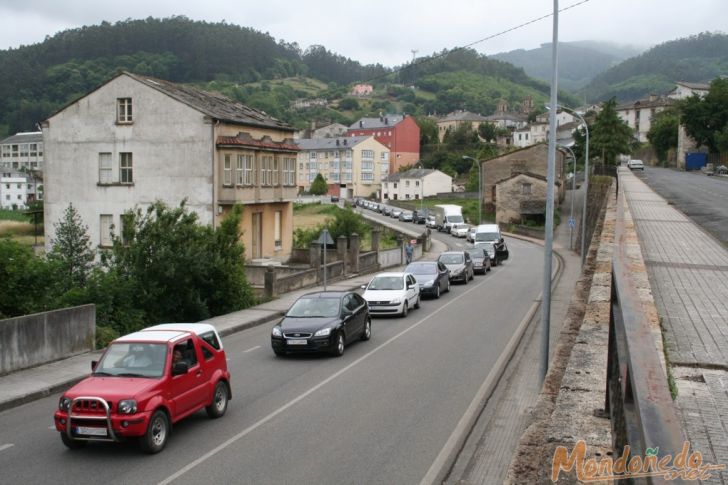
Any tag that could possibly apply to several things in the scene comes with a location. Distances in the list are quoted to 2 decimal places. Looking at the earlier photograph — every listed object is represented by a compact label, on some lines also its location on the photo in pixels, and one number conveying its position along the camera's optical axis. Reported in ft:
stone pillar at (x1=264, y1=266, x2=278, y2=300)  92.43
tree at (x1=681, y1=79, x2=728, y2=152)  270.26
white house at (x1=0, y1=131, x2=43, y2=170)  533.14
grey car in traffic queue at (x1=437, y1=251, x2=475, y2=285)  112.37
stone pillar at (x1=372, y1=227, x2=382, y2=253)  136.67
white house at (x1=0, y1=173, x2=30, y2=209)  453.58
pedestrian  146.72
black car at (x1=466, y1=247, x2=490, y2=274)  129.39
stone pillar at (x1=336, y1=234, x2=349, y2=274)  118.62
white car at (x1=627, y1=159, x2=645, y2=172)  277.56
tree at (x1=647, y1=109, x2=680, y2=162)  335.26
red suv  31.09
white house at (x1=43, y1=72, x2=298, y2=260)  117.70
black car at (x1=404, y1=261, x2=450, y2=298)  94.38
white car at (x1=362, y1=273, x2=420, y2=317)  78.23
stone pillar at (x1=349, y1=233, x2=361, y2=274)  122.31
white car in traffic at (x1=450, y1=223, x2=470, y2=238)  230.68
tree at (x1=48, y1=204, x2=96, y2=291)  67.51
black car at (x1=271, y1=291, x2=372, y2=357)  54.95
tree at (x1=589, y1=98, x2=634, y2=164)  235.61
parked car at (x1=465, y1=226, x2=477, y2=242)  204.52
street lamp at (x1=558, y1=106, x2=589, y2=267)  125.88
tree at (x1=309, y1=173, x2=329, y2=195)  400.26
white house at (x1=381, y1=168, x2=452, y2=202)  372.17
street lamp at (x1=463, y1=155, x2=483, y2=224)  249.02
